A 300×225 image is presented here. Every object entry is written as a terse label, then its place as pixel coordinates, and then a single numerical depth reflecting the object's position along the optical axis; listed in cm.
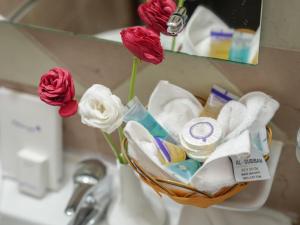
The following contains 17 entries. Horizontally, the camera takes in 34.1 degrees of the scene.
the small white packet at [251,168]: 62
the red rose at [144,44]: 61
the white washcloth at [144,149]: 62
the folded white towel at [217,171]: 61
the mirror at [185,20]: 71
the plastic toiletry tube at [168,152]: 65
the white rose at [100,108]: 64
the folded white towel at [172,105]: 71
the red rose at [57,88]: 63
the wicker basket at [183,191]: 62
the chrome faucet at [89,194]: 79
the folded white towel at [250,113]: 66
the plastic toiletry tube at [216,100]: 72
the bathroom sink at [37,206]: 84
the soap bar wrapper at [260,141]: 65
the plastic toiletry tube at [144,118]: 67
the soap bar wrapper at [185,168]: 63
